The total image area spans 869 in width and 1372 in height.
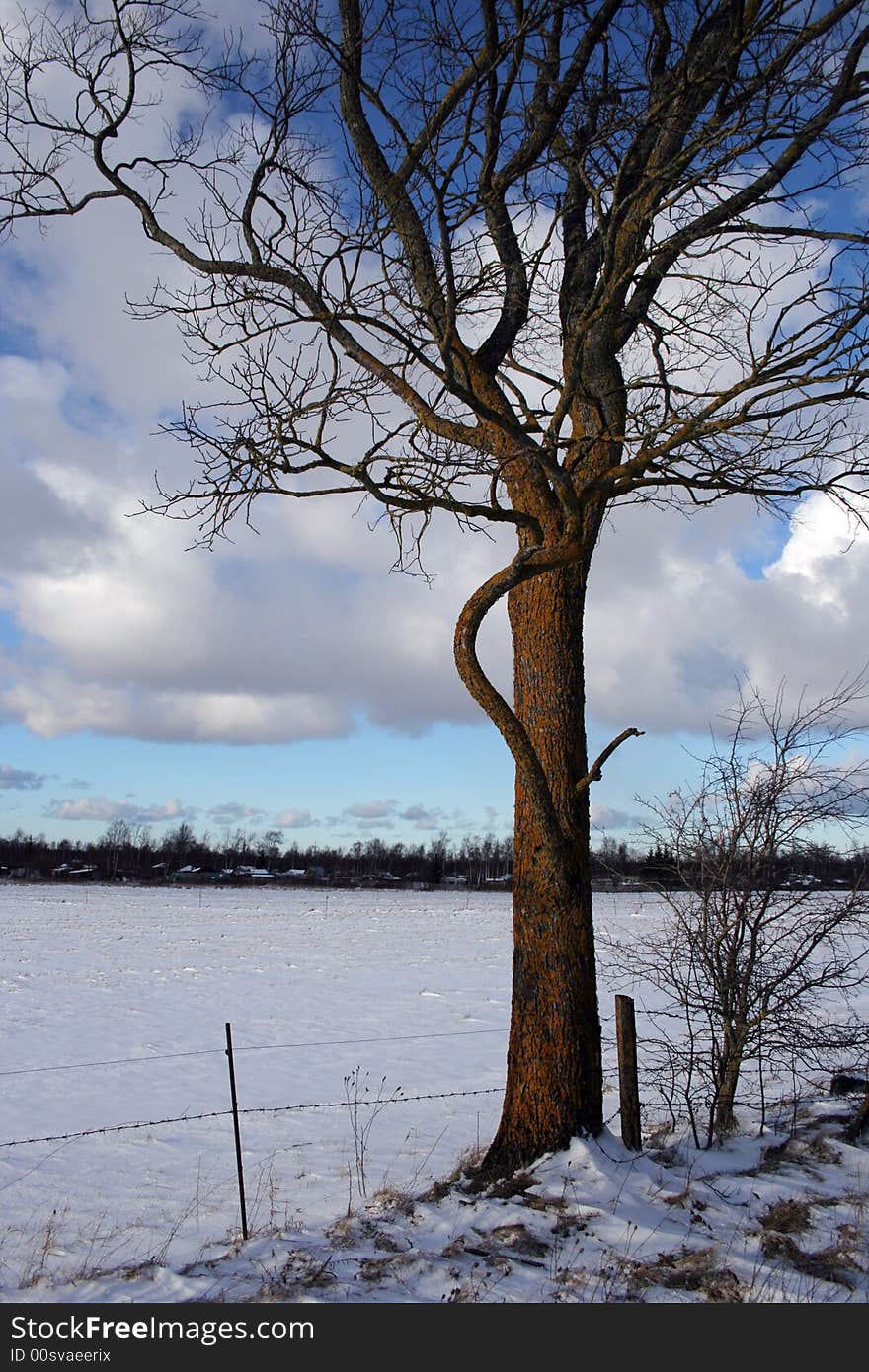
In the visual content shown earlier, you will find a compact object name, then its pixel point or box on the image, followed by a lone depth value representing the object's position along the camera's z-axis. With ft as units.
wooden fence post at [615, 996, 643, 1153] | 20.97
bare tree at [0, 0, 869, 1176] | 19.29
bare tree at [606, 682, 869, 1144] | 23.63
